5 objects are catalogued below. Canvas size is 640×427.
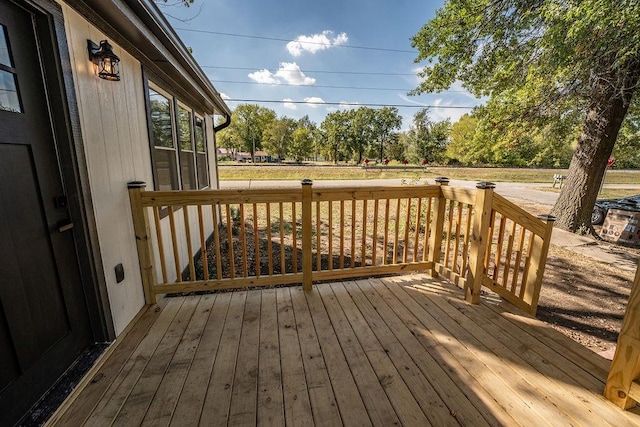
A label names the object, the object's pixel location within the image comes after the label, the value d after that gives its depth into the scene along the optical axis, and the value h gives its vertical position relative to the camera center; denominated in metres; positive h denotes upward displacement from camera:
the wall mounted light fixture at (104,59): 1.77 +0.66
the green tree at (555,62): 3.36 +1.49
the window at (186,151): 3.69 +0.10
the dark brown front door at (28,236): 1.24 -0.40
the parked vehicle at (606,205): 5.81 -1.11
